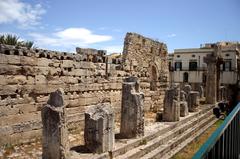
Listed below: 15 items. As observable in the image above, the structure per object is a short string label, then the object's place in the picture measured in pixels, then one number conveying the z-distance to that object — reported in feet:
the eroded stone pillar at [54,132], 14.96
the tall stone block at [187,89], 40.76
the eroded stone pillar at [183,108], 32.37
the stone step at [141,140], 17.32
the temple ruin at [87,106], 16.37
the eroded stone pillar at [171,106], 28.52
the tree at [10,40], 47.85
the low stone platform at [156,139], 17.04
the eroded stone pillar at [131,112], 20.66
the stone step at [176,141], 19.85
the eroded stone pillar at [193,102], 37.47
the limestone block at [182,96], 33.22
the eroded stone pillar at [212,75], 51.25
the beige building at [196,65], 105.89
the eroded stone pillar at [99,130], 16.39
